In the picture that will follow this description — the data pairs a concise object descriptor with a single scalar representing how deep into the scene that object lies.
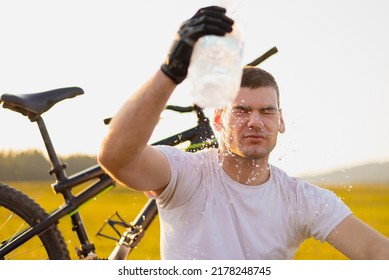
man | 3.10
